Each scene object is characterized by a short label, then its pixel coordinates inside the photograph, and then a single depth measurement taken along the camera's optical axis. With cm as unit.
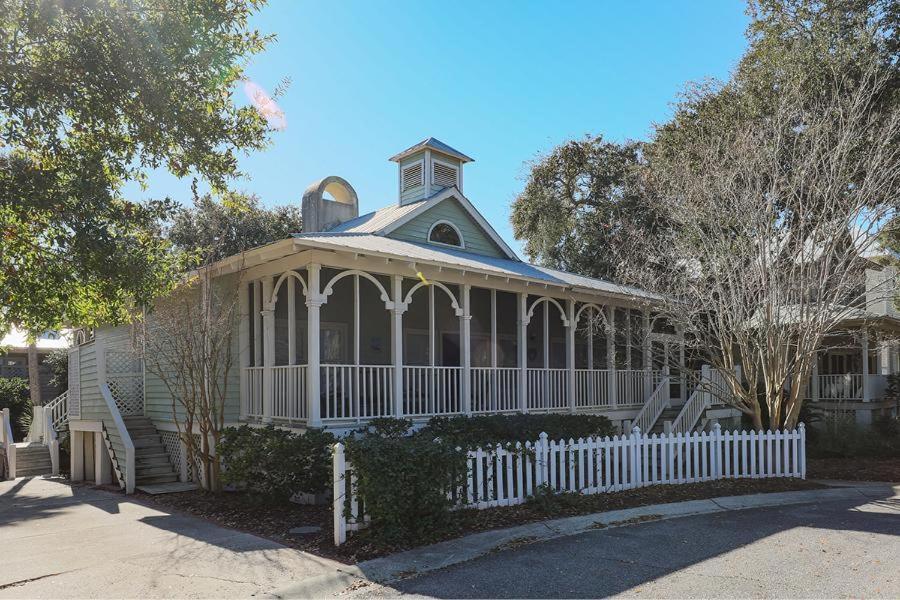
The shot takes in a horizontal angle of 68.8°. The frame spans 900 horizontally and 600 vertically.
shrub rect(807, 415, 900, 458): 1630
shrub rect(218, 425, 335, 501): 934
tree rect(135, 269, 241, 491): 1075
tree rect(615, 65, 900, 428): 1209
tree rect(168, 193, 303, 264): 3269
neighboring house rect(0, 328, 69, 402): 2836
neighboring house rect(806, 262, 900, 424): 2097
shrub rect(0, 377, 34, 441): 2422
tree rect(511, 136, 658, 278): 2983
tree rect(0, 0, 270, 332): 724
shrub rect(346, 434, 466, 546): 739
